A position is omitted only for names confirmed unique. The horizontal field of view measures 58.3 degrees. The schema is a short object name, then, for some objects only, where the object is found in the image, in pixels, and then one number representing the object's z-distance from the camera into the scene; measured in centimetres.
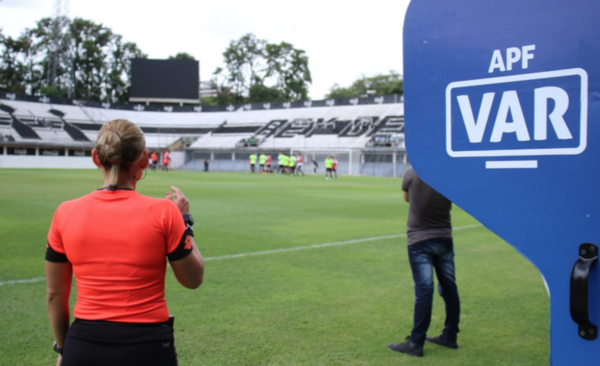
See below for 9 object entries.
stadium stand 5025
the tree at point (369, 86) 8644
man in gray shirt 448
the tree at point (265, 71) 8312
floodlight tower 6901
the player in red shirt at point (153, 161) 4488
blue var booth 152
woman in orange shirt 207
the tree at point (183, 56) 9144
